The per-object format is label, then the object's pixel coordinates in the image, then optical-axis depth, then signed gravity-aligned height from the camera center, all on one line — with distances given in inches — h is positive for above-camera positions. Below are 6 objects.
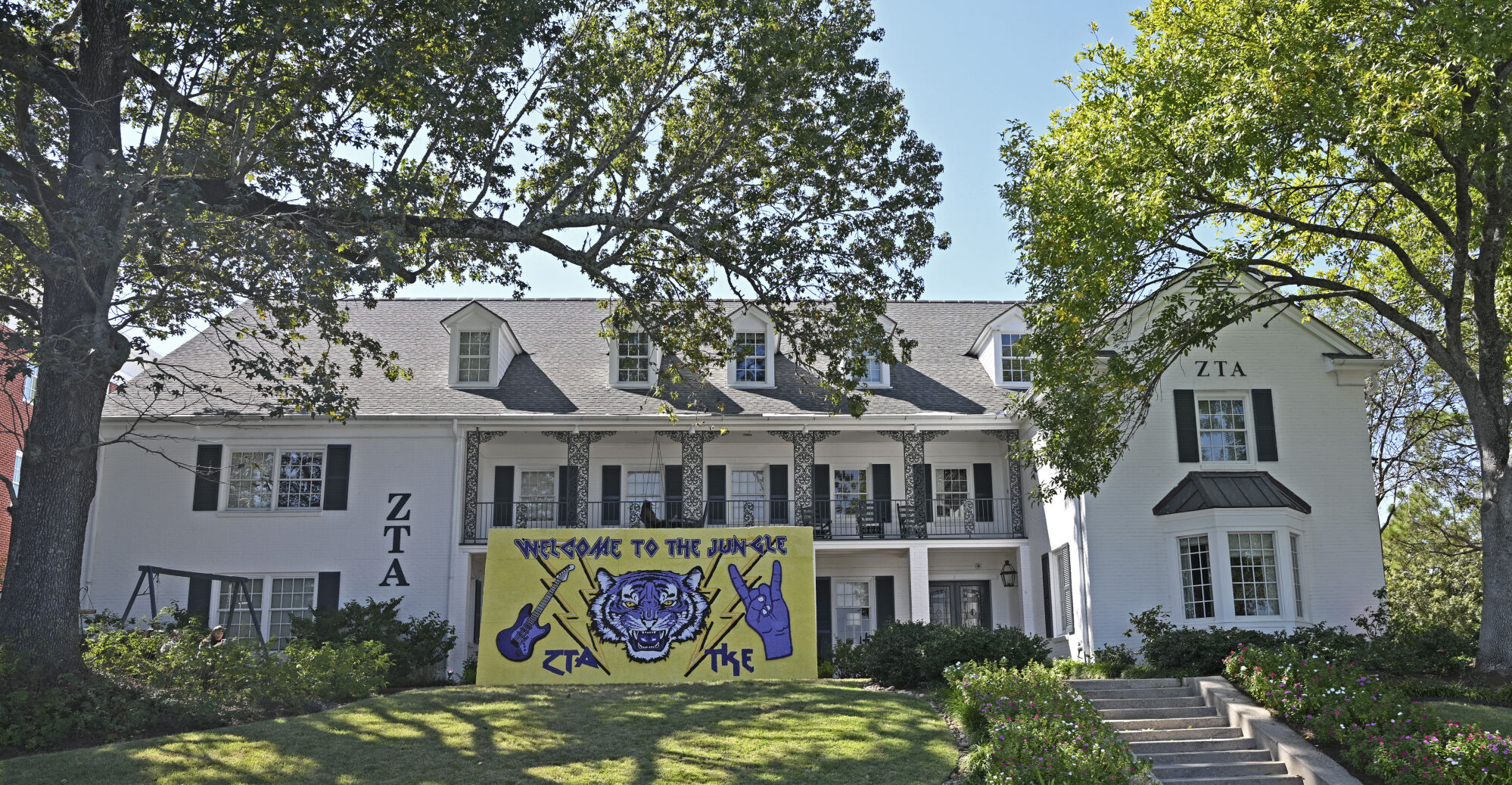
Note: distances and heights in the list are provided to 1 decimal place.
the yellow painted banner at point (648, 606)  697.0 -0.2
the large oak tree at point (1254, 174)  542.9 +229.2
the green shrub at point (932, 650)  633.0 -26.1
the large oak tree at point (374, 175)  486.0 +218.2
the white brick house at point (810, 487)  807.1 +93.2
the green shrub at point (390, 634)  763.4 -18.2
